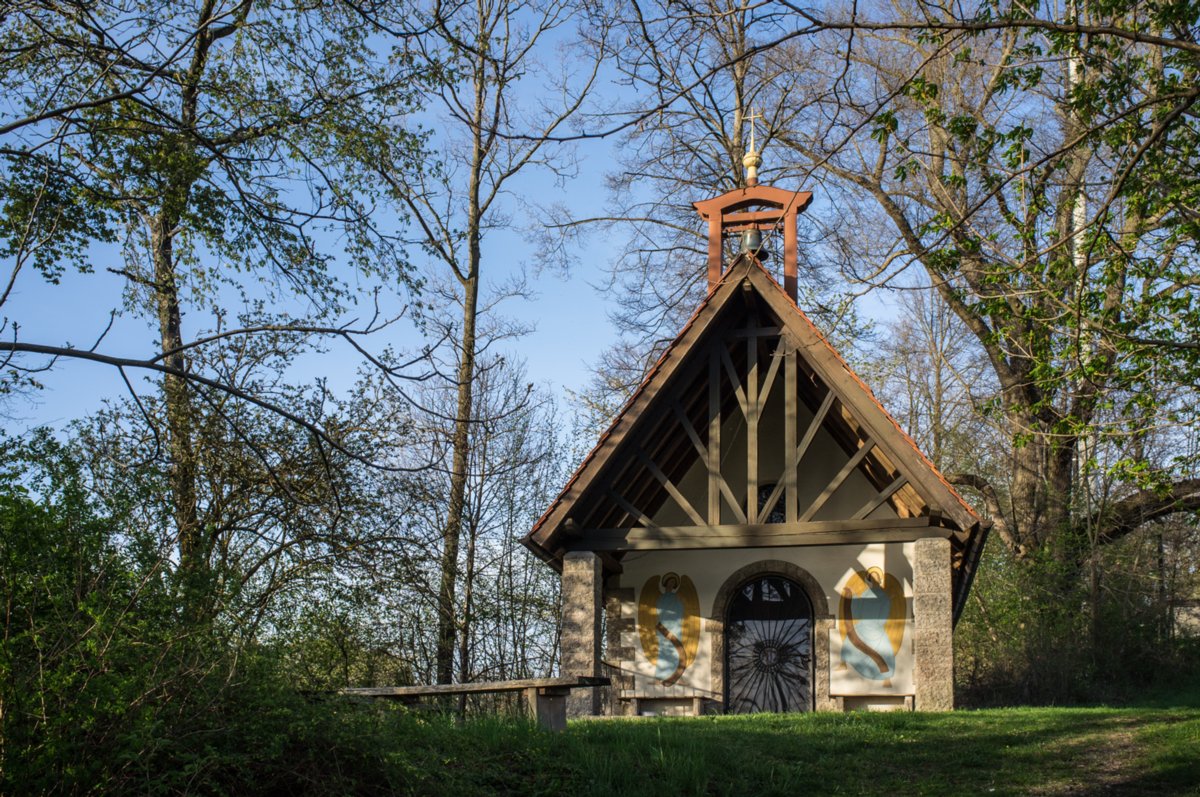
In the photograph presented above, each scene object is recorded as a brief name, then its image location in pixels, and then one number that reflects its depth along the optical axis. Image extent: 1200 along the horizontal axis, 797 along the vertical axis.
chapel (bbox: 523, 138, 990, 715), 12.45
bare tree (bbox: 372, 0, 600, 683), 18.78
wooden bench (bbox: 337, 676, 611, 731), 8.30
